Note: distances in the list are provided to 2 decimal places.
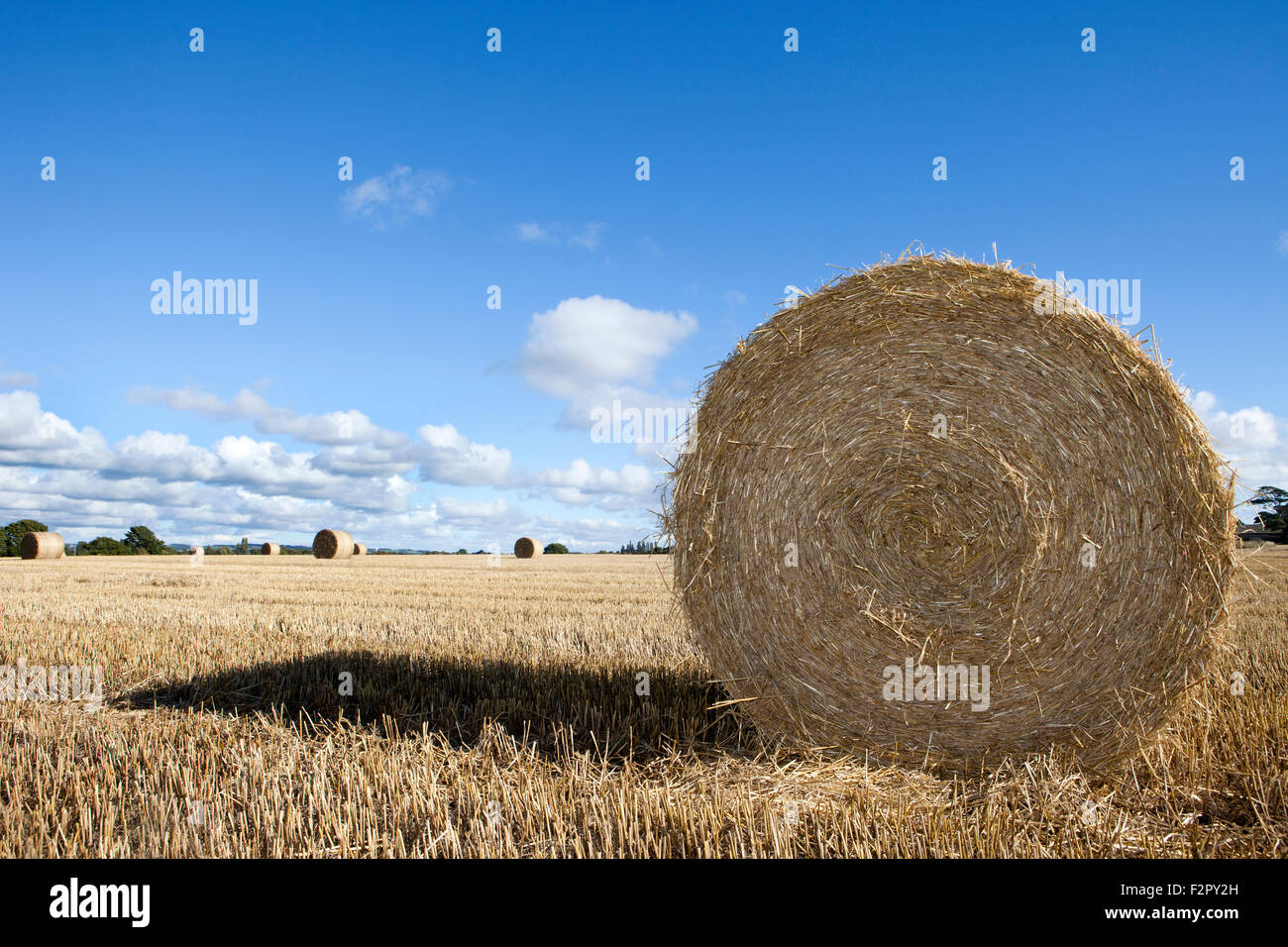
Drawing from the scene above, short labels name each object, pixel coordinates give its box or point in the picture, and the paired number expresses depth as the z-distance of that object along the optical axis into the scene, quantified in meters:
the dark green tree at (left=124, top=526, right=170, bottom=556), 57.03
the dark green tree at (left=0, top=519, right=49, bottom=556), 49.44
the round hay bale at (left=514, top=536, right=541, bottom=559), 35.75
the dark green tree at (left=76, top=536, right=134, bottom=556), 53.53
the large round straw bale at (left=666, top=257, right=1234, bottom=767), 4.14
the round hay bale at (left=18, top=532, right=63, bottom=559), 31.44
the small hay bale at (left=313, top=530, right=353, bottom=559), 32.03
